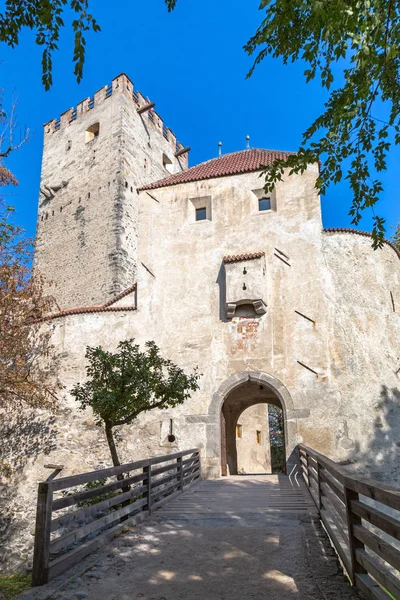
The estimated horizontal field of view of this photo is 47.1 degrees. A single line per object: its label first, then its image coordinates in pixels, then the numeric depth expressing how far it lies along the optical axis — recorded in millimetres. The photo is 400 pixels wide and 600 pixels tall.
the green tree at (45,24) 3654
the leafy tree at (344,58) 3672
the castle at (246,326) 11508
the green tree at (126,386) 9102
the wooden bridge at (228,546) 3401
